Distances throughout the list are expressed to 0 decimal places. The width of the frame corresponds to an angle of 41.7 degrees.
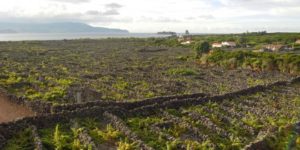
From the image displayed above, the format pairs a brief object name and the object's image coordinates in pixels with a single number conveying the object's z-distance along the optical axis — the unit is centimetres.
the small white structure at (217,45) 12444
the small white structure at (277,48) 10075
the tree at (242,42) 12738
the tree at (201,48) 8338
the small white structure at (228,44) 12534
